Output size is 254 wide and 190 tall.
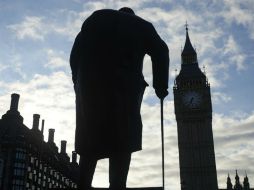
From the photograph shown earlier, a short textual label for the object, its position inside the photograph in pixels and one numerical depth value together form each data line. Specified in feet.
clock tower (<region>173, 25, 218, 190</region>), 284.20
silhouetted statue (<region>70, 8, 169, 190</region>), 13.52
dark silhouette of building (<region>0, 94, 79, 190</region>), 210.38
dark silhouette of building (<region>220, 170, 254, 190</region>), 318.86
